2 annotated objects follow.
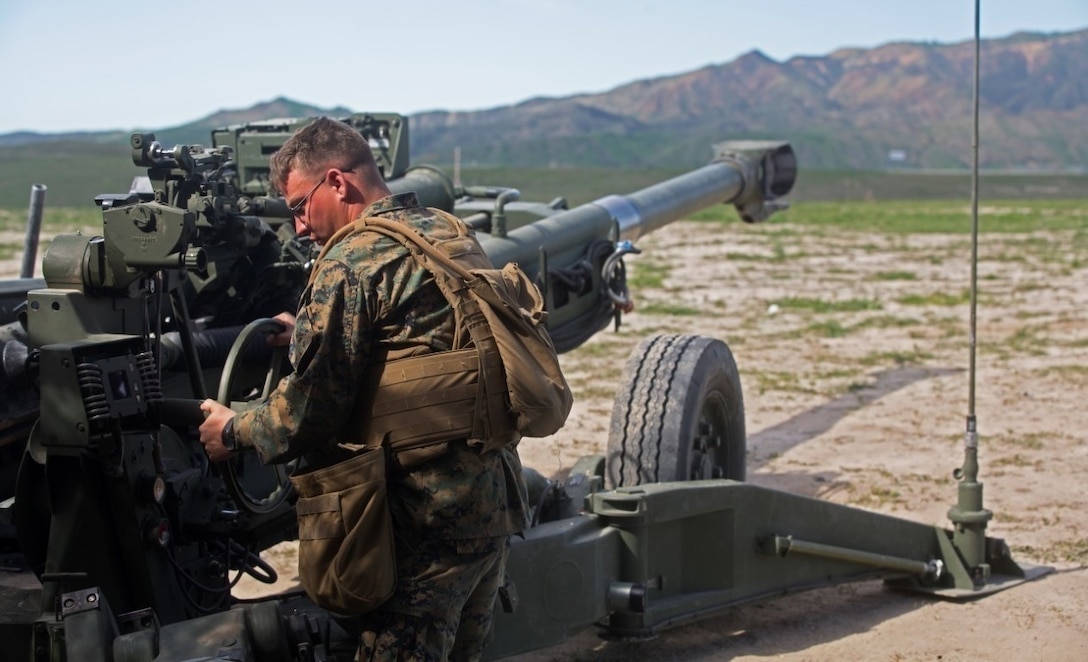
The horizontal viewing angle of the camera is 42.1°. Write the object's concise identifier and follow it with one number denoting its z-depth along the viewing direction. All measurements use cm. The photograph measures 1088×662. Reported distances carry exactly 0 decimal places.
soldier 309
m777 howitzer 338
